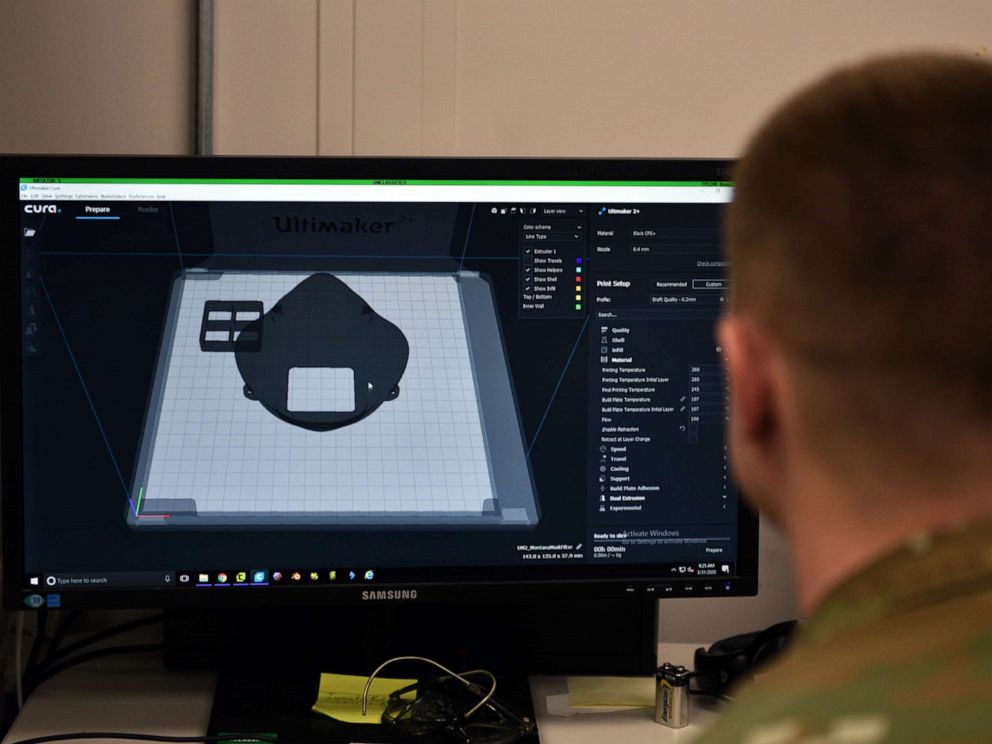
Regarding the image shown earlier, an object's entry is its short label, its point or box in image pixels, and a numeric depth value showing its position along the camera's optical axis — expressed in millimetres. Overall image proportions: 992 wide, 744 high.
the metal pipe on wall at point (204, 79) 1366
